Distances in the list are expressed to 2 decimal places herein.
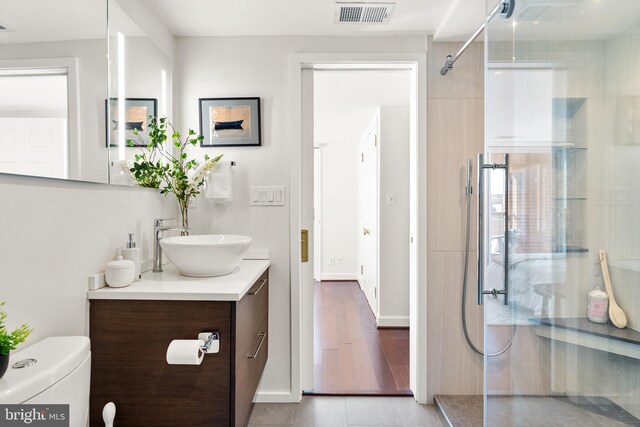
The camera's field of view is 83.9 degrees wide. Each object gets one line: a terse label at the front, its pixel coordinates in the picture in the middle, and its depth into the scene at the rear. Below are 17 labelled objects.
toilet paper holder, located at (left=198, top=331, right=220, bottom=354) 1.29
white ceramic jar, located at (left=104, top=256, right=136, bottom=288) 1.41
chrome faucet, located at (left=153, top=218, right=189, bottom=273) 1.82
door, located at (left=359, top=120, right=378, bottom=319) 3.87
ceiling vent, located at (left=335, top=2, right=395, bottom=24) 1.87
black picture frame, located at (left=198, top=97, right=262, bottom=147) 2.19
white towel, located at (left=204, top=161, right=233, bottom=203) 2.11
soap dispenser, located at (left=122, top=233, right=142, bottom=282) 1.54
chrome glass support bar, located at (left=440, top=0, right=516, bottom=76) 1.34
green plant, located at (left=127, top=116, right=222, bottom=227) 1.83
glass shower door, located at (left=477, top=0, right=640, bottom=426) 0.93
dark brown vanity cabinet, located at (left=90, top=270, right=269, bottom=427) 1.33
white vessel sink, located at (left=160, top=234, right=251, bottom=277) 1.58
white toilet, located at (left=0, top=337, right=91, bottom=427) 0.83
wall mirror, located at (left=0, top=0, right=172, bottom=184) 1.03
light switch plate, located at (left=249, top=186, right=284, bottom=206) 2.21
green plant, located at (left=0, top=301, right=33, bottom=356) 0.83
